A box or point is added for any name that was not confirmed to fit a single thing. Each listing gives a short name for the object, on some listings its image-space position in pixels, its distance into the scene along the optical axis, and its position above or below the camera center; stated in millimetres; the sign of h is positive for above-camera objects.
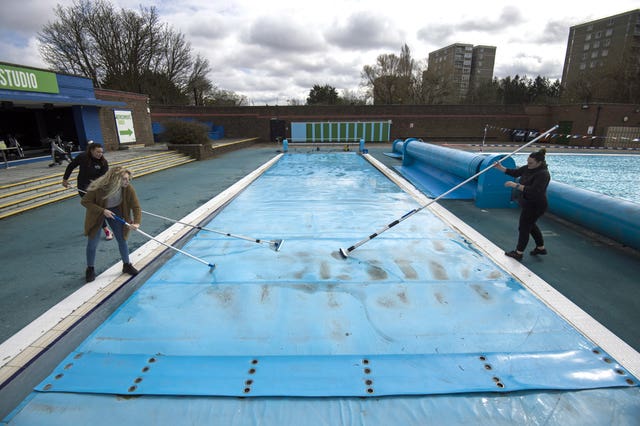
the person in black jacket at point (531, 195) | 4152 -872
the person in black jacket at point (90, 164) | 4781 -550
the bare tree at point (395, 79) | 39188 +5703
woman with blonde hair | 3586 -913
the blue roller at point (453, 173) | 7215 -1339
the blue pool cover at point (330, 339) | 2363 -1880
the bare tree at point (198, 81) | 36719 +5313
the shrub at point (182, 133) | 16656 -290
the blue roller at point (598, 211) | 4684 -1366
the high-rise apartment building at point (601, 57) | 32156 +12825
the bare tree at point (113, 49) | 26875 +6812
